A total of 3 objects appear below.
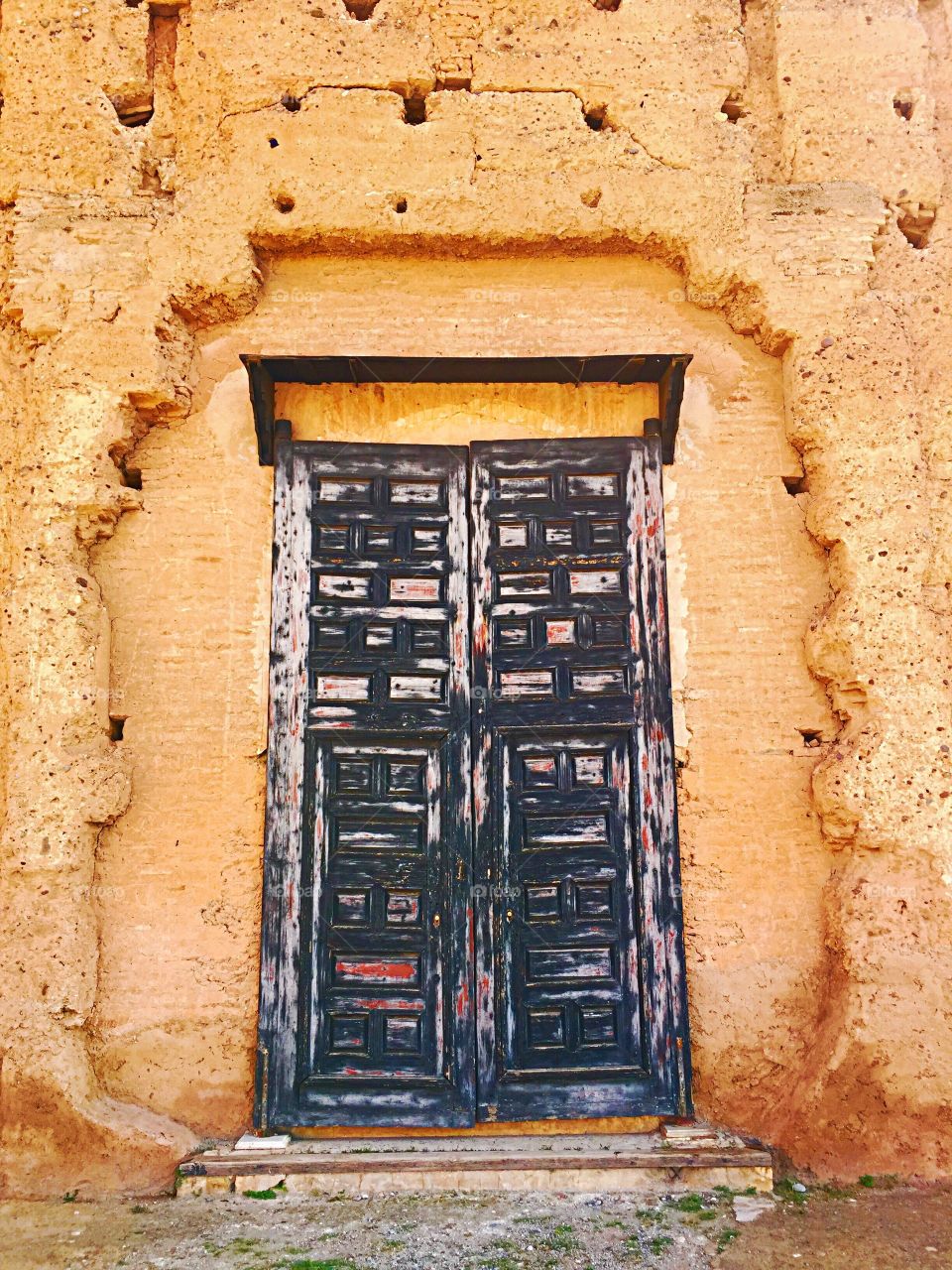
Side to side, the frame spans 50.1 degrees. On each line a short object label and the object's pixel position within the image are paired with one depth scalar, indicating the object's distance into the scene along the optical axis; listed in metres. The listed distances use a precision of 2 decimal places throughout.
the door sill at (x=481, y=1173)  3.76
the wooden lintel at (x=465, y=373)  4.32
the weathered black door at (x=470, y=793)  4.04
